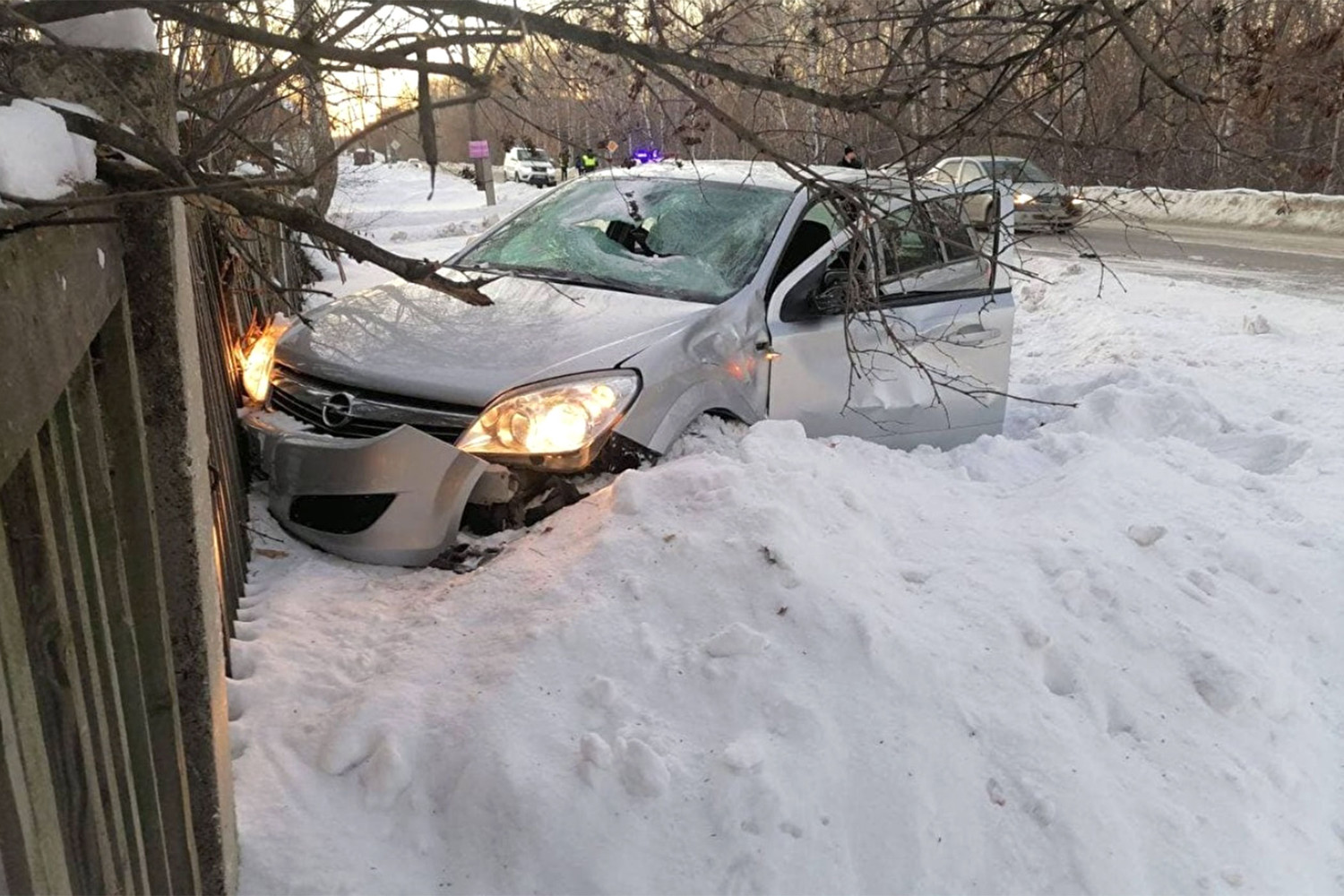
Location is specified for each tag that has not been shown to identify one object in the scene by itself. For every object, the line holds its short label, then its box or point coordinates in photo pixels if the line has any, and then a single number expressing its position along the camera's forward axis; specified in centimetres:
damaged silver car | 366
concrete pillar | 181
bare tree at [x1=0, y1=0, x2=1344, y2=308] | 186
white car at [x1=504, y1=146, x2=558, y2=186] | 4253
